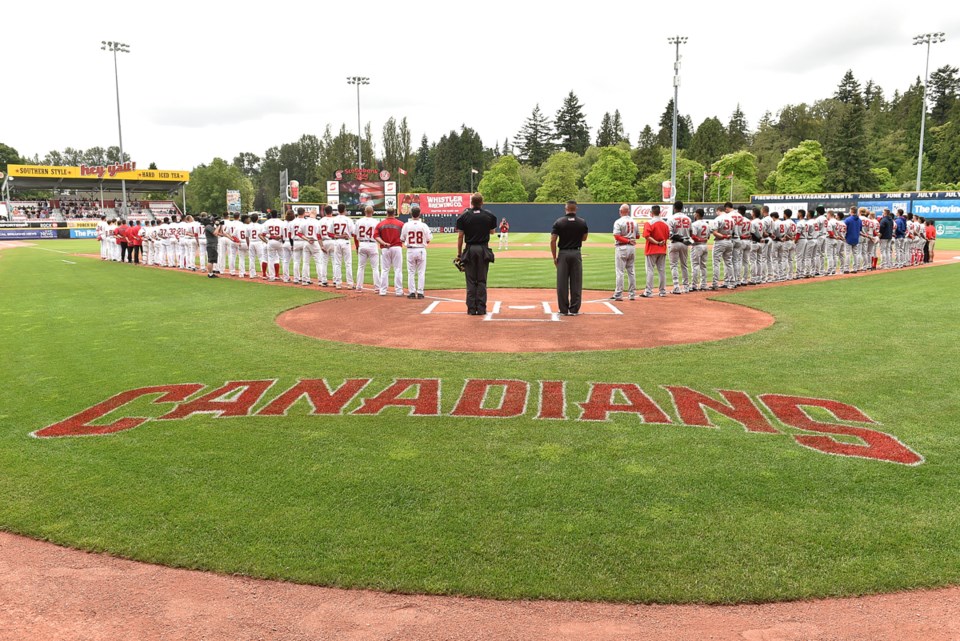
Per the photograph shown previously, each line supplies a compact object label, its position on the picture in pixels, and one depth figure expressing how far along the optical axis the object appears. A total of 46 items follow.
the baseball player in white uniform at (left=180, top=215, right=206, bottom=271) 25.33
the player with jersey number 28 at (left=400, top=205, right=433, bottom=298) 14.91
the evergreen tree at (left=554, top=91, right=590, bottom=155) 124.06
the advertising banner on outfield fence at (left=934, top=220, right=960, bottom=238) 44.34
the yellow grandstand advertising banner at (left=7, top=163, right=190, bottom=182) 69.19
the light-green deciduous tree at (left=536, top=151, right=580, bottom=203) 88.31
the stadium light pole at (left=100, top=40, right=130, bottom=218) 54.00
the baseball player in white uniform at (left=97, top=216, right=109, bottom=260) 31.55
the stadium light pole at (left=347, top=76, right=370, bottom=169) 62.56
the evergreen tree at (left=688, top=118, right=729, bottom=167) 93.25
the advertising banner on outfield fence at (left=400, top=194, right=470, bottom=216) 63.56
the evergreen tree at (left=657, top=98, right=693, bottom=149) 101.56
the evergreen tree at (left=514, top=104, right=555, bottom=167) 124.75
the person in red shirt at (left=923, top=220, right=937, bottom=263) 25.66
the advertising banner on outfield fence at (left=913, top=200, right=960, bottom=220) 44.50
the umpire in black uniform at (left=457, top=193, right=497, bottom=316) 12.70
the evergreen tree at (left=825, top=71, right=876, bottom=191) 73.81
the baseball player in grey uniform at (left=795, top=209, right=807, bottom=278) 20.27
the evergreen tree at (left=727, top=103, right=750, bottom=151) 101.25
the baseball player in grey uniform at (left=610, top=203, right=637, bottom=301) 14.79
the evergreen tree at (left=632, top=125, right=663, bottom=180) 90.31
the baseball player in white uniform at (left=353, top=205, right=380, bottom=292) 16.61
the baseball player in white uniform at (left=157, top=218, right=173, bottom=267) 27.14
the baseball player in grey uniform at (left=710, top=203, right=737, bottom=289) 17.11
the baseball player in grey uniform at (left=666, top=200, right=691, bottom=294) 15.74
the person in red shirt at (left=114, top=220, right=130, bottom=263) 29.43
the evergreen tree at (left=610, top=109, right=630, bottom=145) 119.75
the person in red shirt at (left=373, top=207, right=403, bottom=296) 15.71
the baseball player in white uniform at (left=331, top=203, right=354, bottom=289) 17.75
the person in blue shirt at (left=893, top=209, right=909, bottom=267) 23.47
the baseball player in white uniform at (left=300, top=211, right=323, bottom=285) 18.52
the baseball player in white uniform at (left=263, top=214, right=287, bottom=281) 19.97
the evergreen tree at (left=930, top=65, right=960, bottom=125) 93.44
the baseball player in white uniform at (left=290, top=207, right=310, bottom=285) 18.77
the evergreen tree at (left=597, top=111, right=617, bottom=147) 118.38
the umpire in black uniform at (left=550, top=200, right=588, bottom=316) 12.72
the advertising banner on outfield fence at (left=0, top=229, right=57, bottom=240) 56.78
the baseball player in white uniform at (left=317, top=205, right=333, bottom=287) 18.14
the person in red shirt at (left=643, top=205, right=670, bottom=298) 15.17
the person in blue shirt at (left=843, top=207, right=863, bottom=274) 21.59
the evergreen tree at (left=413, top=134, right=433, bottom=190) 126.00
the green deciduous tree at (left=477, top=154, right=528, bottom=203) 89.00
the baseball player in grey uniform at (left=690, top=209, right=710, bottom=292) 16.08
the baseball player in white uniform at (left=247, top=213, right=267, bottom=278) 20.92
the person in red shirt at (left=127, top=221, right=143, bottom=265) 29.53
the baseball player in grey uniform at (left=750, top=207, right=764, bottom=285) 18.02
